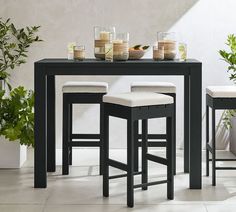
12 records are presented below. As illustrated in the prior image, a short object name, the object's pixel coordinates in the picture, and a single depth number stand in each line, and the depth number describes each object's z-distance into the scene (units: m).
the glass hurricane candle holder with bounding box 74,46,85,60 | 5.70
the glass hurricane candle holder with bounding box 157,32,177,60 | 5.65
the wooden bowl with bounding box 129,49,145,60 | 5.80
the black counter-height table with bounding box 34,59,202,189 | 5.47
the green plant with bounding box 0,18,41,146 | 6.26
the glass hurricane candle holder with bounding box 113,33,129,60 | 5.54
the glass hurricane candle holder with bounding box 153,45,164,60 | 5.62
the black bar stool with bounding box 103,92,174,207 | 5.00
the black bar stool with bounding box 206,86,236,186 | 5.60
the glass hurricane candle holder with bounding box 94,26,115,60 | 5.68
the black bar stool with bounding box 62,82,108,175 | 6.14
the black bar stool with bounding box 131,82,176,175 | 6.15
